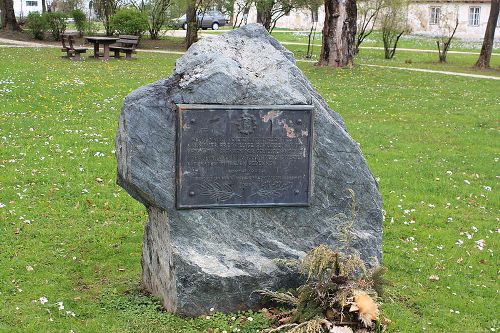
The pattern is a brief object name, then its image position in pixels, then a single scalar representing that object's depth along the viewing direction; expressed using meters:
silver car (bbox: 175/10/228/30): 55.62
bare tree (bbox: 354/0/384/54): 37.25
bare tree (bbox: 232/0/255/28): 38.75
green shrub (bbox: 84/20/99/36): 38.67
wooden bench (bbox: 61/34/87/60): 26.88
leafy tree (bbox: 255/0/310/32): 38.22
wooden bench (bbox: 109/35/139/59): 28.41
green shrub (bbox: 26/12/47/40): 35.76
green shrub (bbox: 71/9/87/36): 37.25
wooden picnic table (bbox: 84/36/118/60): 27.09
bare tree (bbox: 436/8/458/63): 50.83
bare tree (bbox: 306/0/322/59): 39.22
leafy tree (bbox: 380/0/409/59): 37.32
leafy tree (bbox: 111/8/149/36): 35.94
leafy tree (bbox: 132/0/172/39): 38.66
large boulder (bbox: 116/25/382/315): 5.87
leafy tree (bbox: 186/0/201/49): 34.38
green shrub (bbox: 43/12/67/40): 35.66
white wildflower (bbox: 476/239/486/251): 8.10
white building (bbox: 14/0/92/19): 64.88
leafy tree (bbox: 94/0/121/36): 37.69
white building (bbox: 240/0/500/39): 58.38
